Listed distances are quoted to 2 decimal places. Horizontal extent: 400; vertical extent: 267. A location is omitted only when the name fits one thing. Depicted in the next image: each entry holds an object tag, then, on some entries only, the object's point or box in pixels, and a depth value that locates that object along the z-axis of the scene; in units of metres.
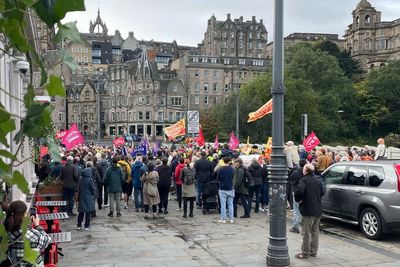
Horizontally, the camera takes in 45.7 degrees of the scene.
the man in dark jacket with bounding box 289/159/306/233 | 12.15
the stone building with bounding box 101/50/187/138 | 102.75
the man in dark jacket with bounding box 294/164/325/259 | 9.43
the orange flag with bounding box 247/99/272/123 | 19.75
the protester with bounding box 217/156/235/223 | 13.76
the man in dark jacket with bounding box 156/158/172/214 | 14.89
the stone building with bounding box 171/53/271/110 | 105.12
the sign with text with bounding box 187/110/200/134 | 22.11
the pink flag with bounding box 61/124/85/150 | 18.35
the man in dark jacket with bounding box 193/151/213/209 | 15.59
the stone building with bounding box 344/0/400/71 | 130.12
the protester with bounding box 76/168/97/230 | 12.43
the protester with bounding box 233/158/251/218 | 14.70
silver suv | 10.77
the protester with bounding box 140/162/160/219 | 14.52
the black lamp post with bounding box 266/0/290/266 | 8.90
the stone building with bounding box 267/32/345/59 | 140.73
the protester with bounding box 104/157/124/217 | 14.47
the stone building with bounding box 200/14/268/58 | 127.25
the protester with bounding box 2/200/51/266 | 5.28
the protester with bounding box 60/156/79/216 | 14.18
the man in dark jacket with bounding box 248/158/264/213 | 15.38
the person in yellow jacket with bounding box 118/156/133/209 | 16.66
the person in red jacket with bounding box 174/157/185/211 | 15.61
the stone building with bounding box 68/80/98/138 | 113.19
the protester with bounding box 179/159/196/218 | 14.63
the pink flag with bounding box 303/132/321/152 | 23.30
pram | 15.62
